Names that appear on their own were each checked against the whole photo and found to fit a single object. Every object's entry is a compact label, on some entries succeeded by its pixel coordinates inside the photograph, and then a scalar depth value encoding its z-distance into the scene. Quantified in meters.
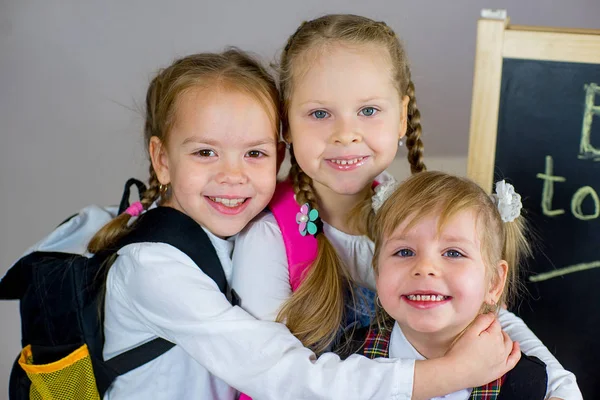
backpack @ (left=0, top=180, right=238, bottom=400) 1.50
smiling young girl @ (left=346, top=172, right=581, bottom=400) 1.35
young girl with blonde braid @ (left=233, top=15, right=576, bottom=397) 1.53
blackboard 1.75
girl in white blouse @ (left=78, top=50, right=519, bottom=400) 1.39
